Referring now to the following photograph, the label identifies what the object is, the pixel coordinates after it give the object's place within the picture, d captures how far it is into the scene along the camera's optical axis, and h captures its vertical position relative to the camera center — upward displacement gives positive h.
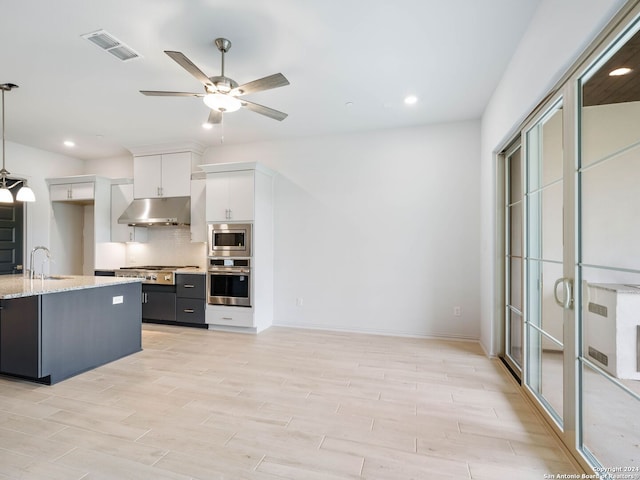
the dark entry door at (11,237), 4.96 +0.05
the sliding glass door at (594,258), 1.51 -0.09
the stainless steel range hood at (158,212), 5.04 +0.46
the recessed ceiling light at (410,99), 3.59 +1.61
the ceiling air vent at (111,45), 2.48 +1.59
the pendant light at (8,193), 3.29 +0.52
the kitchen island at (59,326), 2.84 -0.82
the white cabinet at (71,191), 5.38 +0.83
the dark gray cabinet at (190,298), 4.83 -0.87
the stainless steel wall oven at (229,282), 4.62 -0.59
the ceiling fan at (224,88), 2.35 +1.17
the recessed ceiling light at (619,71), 1.54 +0.84
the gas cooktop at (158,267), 5.19 -0.44
